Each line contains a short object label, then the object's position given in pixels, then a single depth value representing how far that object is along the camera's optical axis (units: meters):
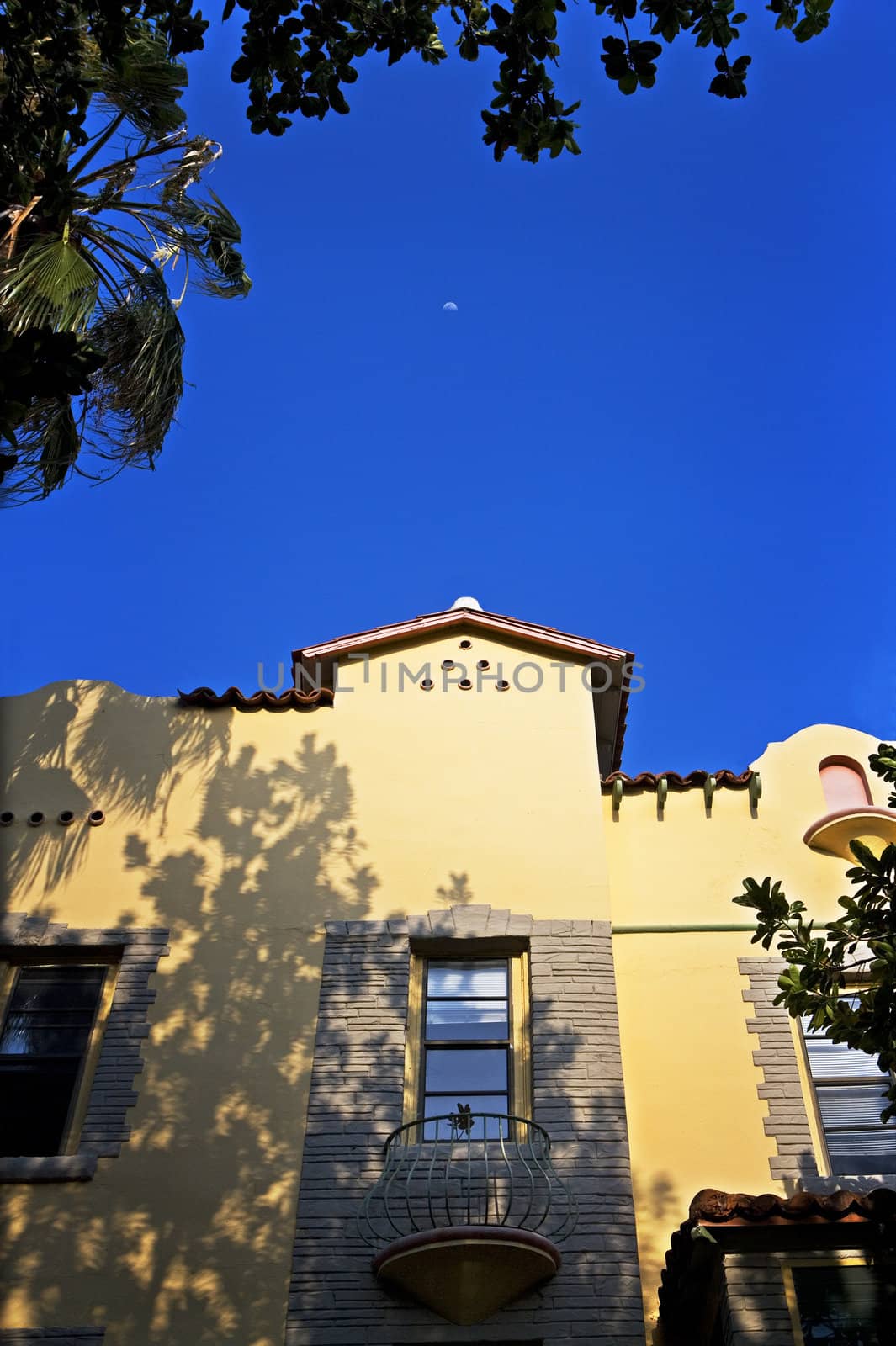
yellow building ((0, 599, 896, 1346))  8.72
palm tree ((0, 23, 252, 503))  10.51
